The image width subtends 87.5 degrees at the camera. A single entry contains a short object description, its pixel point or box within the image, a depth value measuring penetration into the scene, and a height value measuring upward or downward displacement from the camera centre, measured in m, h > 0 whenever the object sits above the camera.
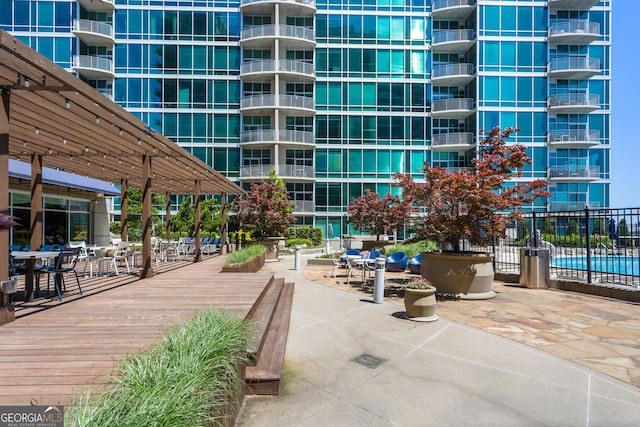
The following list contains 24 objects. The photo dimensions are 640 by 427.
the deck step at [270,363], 3.97 -1.99
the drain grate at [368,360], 4.80 -2.16
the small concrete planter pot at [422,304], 6.92 -1.86
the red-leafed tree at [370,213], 21.30 +0.12
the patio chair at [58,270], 6.19 -1.04
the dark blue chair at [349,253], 13.17 -1.55
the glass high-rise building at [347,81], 30.98 +12.78
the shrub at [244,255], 10.35 -1.35
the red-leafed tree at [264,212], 18.16 +0.15
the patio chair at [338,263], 13.09 -2.19
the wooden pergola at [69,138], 4.93 +1.93
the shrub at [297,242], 25.18 -2.13
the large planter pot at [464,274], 8.94 -1.61
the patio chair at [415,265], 12.98 -1.94
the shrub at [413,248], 16.33 -1.70
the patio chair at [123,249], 10.07 -1.07
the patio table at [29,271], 6.16 -1.05
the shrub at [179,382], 2.16 -1.28
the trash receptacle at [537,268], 10.41 -1.65
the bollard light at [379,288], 8.41 -1.84
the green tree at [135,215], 27.30 -0.03
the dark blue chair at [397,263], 13.97 -2.01
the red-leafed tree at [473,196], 8.59 +0.50
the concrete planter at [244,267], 9.88 -1.62
